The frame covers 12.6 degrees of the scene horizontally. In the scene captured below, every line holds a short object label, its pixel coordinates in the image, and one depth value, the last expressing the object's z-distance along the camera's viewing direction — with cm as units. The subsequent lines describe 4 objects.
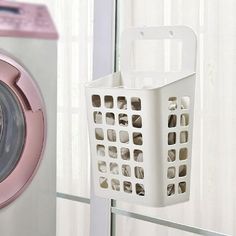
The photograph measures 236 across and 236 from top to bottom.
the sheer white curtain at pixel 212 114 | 253
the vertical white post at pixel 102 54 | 279
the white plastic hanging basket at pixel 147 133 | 247
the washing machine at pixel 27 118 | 270
